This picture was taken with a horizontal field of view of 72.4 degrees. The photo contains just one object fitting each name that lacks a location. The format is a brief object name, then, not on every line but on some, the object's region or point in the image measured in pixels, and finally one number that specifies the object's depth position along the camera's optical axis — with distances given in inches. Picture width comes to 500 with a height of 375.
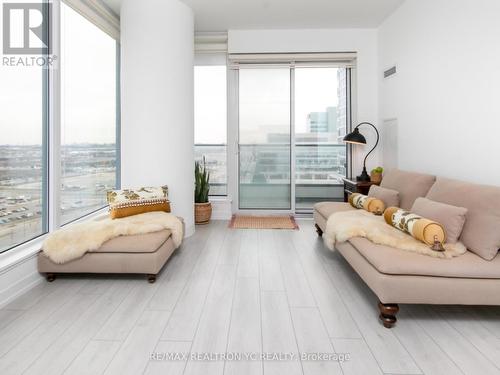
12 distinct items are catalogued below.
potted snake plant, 191.5
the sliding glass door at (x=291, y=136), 214.4
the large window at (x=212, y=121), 214.4
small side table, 175.0
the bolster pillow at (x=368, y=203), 133.0
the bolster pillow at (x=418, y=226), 86.5
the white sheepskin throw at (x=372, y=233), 86.6
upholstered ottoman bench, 106.7
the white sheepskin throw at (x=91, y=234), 105.8
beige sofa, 79.2
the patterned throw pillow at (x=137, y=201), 131.8
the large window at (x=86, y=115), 135.0
